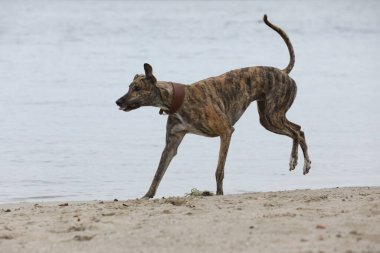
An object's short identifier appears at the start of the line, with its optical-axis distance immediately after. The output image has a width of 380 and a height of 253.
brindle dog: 20.89
